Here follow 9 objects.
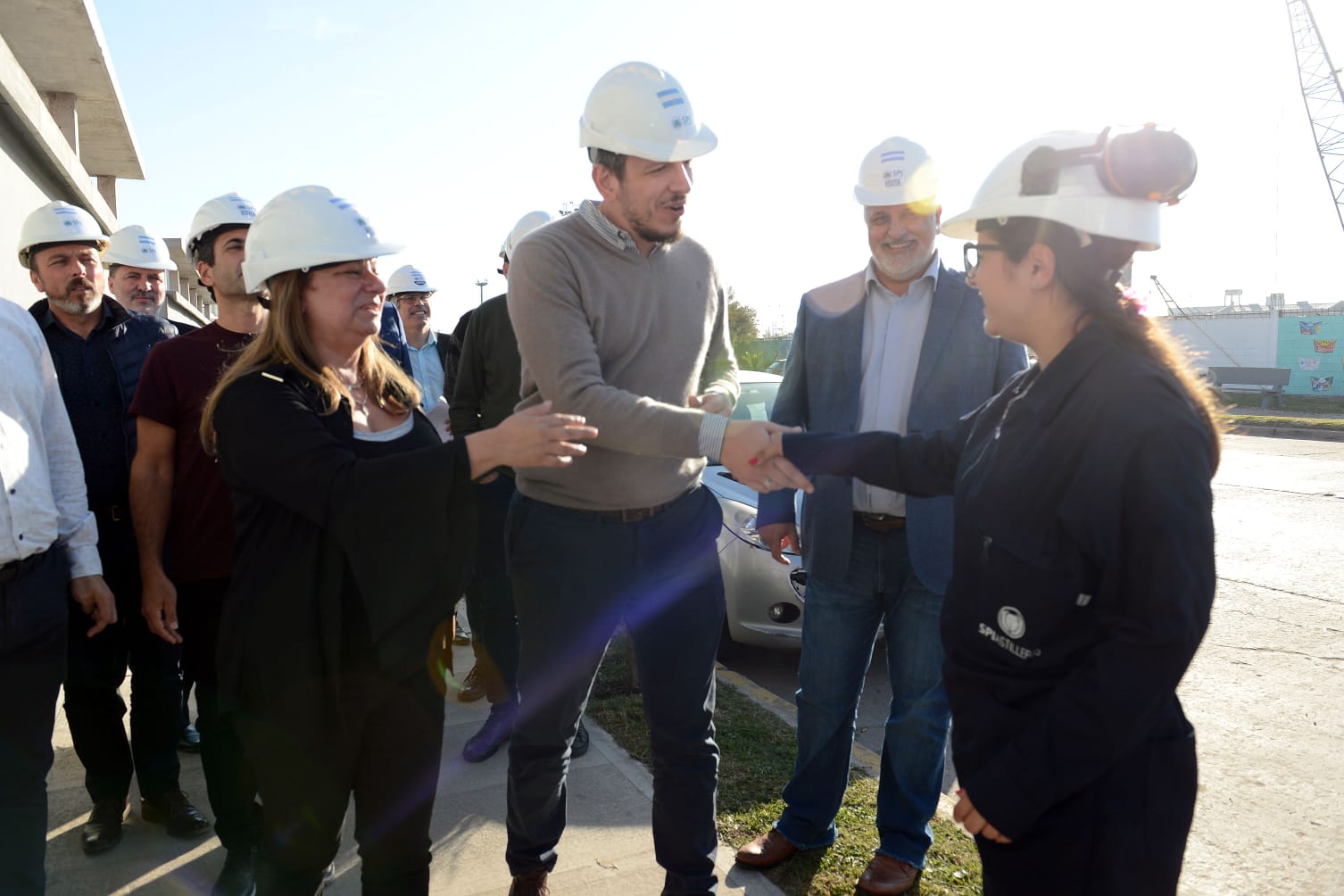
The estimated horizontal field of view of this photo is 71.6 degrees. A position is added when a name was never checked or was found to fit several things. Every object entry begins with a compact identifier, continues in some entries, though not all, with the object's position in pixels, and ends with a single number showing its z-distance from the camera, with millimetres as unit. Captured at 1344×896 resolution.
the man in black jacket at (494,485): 4457
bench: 30406
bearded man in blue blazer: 3146
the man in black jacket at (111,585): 3557
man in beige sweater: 2598
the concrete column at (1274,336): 36750
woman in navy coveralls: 1592
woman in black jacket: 2084
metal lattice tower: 59781
